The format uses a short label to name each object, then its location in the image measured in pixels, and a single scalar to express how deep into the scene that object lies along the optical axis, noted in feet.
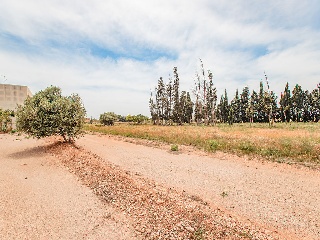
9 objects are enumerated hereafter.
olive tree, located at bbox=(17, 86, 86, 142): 50.33
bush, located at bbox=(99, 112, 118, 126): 196.44
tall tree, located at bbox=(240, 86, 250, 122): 308.60
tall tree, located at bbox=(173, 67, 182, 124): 221.05
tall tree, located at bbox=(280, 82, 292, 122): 261.65
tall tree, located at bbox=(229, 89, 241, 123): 318.45
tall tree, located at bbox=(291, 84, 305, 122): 268.41
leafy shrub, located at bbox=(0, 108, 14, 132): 112.88
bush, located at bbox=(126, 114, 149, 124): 290.60
